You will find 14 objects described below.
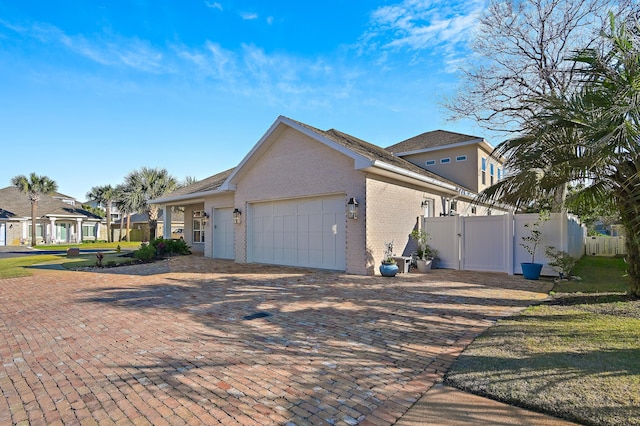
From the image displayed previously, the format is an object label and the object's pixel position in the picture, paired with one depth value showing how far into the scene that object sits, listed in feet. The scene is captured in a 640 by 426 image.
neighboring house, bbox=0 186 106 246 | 113.39
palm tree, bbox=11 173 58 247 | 109.91
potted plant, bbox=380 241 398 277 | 35.22
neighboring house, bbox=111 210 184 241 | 143.33
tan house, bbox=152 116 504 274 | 36.52
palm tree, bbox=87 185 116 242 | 139.13
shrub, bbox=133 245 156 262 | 53.72
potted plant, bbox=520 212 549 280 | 34.12
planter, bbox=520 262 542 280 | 34.04
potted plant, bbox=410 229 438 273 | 39.91
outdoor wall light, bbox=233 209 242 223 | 49.52
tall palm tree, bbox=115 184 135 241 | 104.85
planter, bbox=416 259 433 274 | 39.75
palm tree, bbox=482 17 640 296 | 18.86
